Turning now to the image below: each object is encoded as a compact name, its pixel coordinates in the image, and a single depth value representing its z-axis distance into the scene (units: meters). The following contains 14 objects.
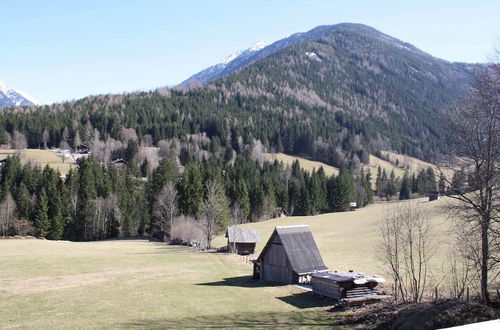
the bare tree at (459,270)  24.51
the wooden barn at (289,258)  42.34
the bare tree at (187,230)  83.19
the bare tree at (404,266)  29.85
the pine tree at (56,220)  89.78
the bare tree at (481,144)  21.23
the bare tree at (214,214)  73.62
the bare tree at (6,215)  86.00
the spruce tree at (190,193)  93.75
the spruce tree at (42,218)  87.75
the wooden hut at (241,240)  66.75
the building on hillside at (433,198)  105.67
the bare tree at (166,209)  88.00
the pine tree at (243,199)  111.81
